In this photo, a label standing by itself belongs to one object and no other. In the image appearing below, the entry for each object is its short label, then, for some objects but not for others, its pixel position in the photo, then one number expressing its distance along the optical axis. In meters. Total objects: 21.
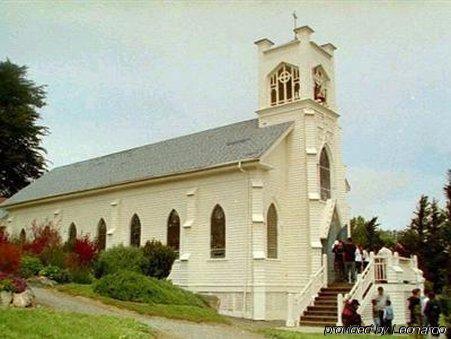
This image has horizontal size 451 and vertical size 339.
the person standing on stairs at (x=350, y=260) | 25.44
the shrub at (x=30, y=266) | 24.17
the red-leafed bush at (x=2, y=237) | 25.28
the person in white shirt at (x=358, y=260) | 25.96
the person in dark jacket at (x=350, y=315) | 19.92
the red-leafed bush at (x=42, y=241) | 27.62
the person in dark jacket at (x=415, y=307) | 18.98
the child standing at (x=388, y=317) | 19.70
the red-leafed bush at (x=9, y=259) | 19.14
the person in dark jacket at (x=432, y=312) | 17.95
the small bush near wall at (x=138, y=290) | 20.22
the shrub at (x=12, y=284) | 16.33
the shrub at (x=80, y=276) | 24.58
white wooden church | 25.33
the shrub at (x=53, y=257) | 25.73
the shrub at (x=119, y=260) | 24.75
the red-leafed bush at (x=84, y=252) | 27.11
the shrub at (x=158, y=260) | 26.23
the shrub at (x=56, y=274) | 24.36
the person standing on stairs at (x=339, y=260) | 25.73
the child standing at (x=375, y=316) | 19.94
